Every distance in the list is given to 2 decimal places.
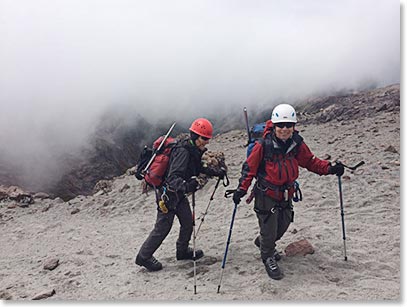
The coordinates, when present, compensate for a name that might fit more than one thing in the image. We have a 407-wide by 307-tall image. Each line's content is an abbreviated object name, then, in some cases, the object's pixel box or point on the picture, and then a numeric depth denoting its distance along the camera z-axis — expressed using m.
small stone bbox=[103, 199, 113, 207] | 7.53
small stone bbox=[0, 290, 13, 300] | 4.16
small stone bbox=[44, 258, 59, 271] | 4.88
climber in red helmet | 3.89
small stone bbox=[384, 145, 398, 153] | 7.67
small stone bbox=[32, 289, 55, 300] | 4.04
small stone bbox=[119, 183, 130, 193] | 8.00
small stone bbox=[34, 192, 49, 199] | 8.10
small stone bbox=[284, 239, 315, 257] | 4.34
